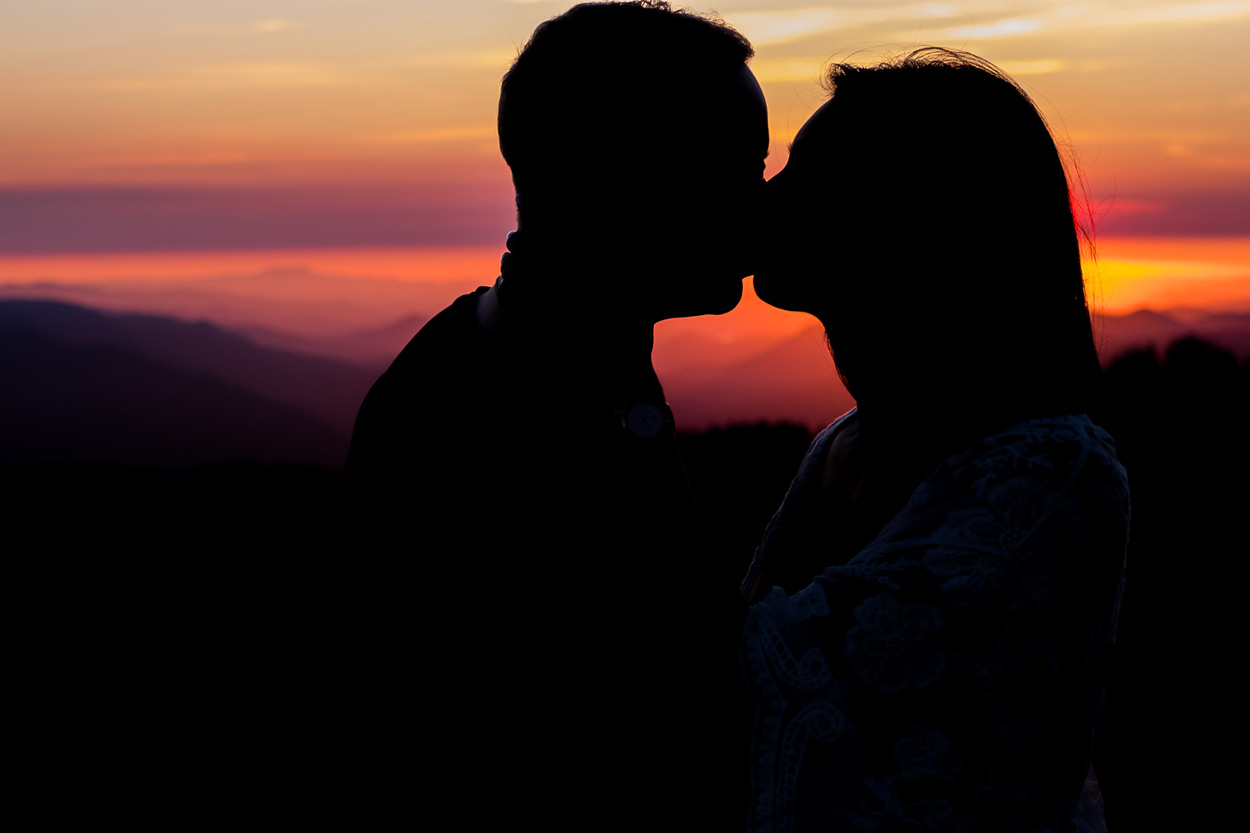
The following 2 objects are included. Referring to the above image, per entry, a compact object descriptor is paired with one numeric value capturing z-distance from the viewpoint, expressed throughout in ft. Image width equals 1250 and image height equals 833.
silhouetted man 5.66
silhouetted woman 5.67
